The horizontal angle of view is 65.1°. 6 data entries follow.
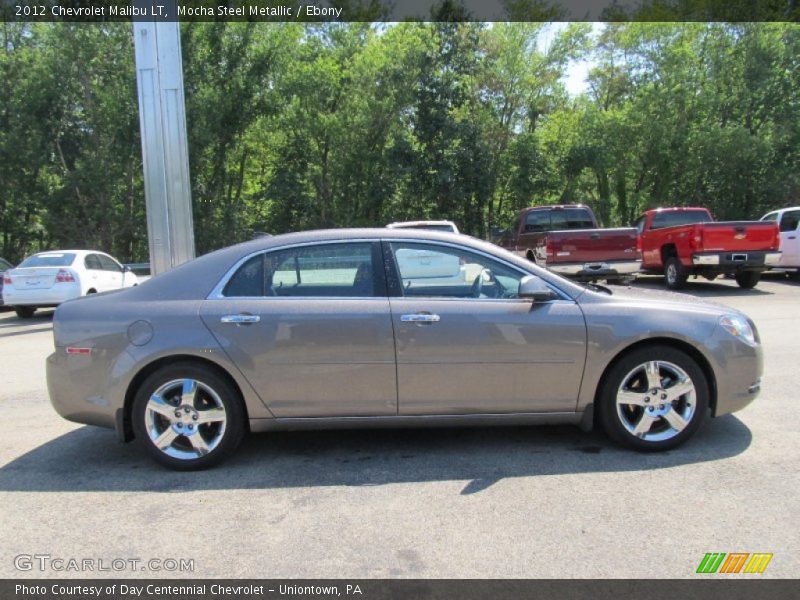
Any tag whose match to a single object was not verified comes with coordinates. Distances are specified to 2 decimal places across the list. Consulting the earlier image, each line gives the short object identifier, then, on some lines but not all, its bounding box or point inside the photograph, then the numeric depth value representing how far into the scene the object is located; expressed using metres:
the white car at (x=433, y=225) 13.25
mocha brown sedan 4.20
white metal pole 11.05
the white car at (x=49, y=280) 13.32
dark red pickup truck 13.33
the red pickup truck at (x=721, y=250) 13.30
